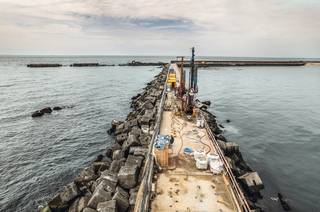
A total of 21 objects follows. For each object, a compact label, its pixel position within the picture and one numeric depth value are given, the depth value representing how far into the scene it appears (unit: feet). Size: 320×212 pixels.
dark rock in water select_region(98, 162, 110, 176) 35.14
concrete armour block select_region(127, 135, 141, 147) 37.27
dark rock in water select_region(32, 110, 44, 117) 70.59
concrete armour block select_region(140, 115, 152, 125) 47.39
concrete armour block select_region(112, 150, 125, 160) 36.87
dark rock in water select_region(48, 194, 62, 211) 26.45
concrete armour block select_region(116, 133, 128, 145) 44.82
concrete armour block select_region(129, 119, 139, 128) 50.72
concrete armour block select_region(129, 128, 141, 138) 42.23
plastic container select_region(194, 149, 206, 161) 27.66
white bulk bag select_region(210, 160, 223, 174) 25.36
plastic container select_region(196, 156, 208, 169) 26.17
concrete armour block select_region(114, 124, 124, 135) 52.97
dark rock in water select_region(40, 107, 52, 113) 74.28
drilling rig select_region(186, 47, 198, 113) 46.91
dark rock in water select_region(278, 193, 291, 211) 31.68
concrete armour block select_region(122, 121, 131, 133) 49.98
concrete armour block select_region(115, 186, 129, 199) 23.70
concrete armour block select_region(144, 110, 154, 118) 51.02
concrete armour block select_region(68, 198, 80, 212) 25.34
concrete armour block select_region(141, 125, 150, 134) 44.55
